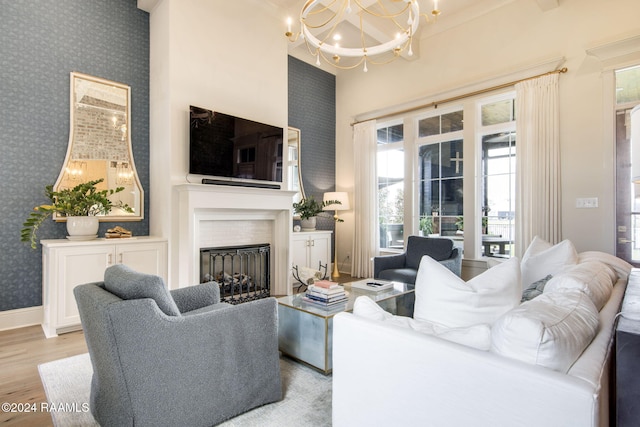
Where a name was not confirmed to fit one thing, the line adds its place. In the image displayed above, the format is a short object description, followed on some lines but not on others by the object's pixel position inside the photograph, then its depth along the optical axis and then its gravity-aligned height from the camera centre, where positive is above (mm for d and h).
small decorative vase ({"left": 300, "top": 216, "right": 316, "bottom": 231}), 5285 -160
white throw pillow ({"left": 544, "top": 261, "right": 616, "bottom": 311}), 1460 -310
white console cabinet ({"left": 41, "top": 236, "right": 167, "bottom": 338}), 2998 -470
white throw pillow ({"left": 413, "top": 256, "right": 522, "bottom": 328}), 1335 -323
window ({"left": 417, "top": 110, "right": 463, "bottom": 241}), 4848 +551
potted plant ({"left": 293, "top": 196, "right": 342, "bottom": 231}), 5238 +36
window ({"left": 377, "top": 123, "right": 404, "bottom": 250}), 5531 +443
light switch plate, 3664 +105
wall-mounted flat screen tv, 3793 +781
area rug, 1780 -1046
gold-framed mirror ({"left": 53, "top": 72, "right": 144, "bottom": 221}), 3498 +744
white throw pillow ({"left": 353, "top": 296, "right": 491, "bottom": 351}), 1146 -416
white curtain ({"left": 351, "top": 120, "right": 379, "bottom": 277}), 5609 +194
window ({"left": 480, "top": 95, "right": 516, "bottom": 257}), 4395 +465
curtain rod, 3912 +1540
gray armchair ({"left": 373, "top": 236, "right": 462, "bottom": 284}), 3979 -554
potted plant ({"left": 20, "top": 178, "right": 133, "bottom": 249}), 3125 +50
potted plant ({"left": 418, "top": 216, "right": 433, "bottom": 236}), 5137 -187
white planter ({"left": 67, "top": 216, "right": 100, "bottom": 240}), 3227 -116
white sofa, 883 -502
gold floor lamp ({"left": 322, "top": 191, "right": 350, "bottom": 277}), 5691 +166
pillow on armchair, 1541 -325
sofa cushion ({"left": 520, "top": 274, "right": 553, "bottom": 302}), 1885 -438
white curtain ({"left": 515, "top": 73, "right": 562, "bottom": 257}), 3865 +568
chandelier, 2688 +2352
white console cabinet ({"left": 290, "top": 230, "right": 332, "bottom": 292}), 4918 -515
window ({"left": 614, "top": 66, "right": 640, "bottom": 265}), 3482 +384
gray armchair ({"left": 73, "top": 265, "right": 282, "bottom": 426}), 1475 -657
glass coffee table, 2227 -757
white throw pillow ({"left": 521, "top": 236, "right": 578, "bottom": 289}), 2252 -326
